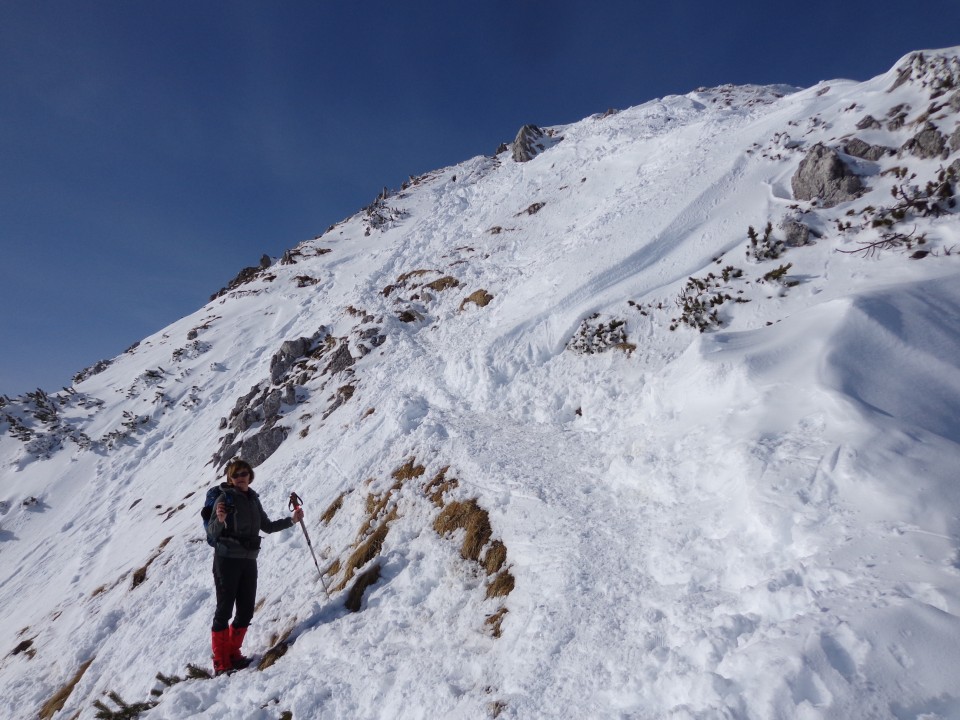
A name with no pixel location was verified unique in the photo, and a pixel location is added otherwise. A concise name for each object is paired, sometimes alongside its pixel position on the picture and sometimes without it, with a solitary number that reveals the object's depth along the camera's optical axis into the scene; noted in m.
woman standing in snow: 5.88
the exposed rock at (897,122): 11.48
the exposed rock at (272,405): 17.80
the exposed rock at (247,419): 18.14
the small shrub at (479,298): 16.69
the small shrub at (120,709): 5.79
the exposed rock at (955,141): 9.43
